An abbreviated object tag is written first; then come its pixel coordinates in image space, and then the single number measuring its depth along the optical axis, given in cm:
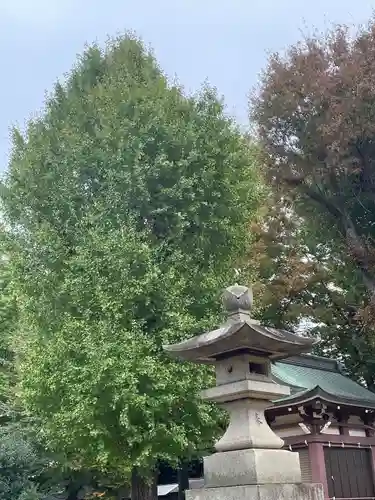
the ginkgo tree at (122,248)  1116
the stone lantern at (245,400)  732
